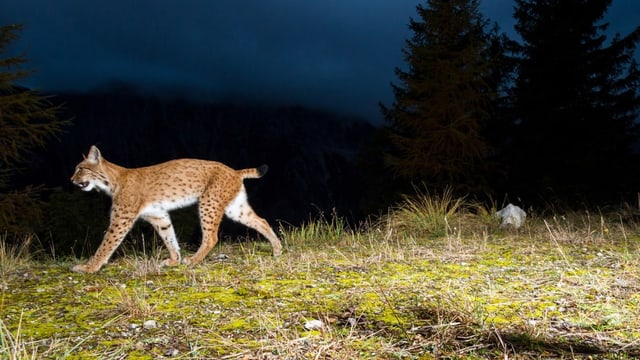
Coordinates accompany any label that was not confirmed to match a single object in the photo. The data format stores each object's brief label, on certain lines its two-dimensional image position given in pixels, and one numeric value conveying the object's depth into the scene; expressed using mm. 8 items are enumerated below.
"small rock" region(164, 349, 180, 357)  2883
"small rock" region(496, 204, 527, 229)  9473
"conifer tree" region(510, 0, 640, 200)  21594
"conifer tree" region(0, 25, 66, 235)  15906
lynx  6859
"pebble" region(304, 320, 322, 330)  3273
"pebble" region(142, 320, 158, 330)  3387
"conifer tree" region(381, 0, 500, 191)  23797
